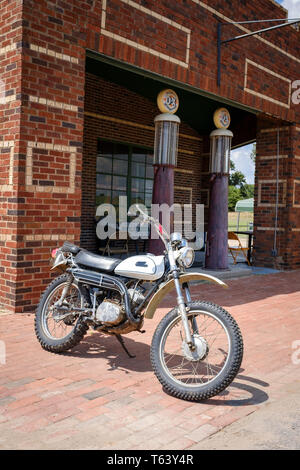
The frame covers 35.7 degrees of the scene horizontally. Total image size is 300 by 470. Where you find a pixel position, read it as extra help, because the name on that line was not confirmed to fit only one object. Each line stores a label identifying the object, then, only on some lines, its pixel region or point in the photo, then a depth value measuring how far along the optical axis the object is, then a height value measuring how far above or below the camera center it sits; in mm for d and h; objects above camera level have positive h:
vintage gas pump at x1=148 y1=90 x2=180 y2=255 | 7777 +1098
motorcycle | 3234 -761
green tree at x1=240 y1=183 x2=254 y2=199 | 61906 +4305
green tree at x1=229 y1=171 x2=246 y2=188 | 73862 +6795
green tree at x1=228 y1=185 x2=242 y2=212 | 54112 +2871
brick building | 5461 +1974
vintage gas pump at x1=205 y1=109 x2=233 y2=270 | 9109 +462
